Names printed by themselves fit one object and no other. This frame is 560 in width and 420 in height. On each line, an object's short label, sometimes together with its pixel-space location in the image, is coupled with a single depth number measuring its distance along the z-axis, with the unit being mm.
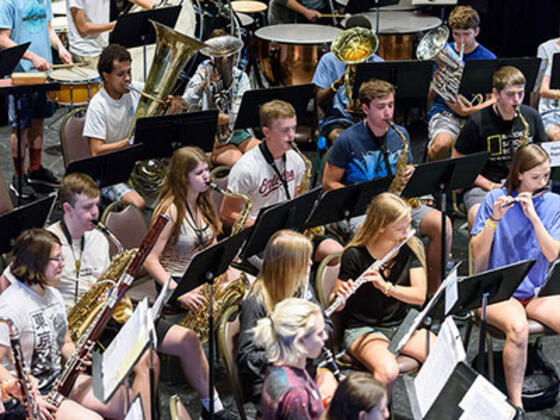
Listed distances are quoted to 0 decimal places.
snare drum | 14656
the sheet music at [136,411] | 6523
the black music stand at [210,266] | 8203
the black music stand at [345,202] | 9812
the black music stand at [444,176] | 10172
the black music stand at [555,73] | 13773
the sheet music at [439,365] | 7297
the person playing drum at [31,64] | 13539
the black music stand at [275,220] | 9023
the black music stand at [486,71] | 13156
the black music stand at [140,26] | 13219
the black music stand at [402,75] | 12828
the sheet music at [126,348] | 6437
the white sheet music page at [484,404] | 6871
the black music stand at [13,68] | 11484
